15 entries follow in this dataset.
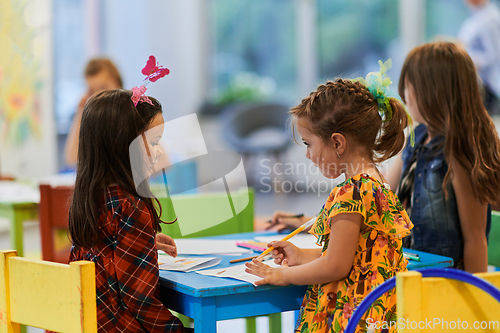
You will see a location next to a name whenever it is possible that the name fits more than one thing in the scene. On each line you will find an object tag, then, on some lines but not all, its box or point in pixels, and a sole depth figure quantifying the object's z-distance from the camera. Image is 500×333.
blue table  2.83
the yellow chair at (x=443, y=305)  2.60
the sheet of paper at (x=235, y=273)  2.90
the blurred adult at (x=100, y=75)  5.09
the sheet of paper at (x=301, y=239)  3.20
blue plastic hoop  2.59
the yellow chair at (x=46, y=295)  2.73
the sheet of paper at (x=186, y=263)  3.00
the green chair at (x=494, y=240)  3.37
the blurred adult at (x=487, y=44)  7.82
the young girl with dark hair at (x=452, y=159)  3.26
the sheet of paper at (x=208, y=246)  3.16
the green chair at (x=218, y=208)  3.53
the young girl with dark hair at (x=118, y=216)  2.91
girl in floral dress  2.87
